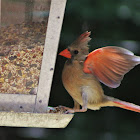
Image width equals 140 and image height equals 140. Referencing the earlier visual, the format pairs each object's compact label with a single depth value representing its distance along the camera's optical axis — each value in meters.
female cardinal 4.46
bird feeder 3.96
